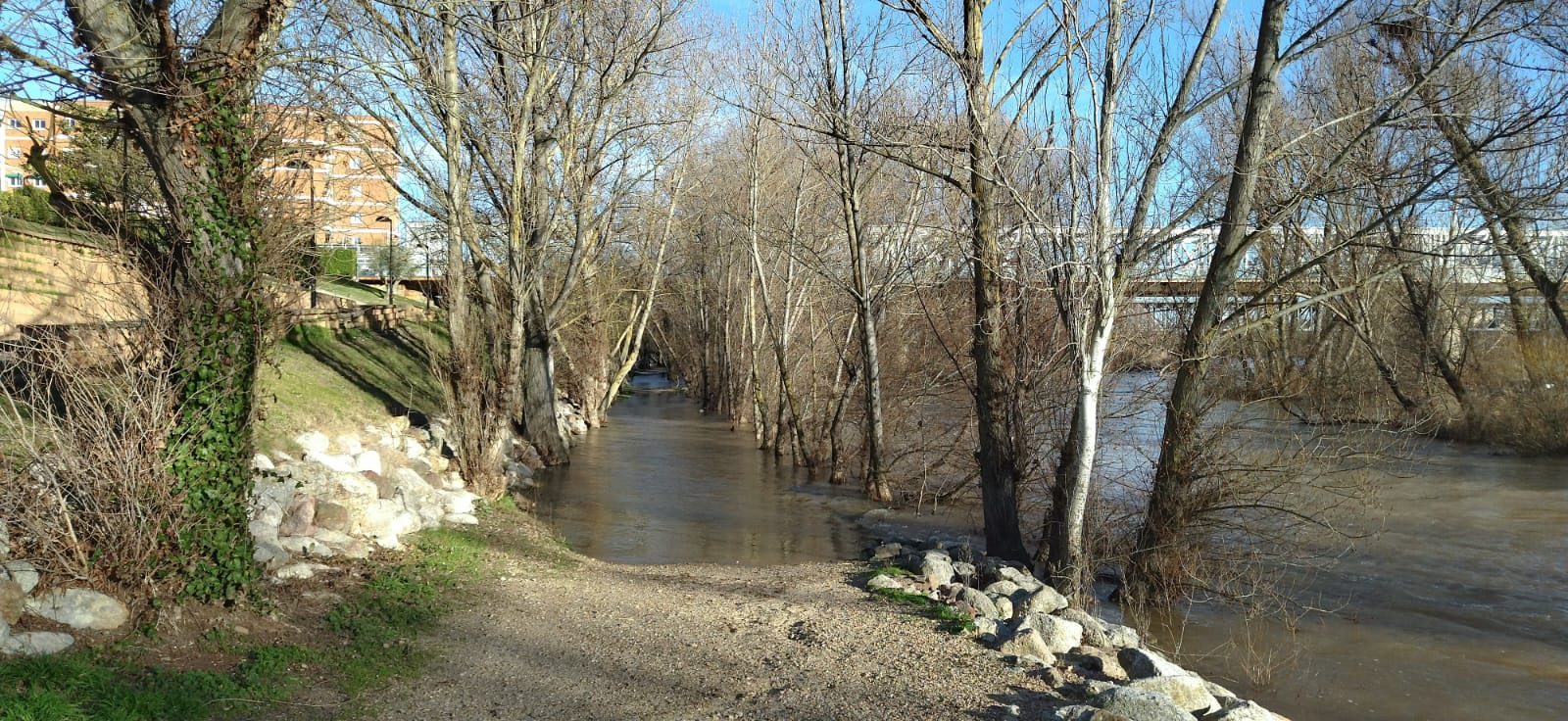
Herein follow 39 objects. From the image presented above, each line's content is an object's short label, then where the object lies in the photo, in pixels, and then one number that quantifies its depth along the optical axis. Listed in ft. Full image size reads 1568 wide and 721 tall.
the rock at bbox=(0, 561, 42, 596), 17.71
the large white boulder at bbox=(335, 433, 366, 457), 43.52
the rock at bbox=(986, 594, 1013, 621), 27.15
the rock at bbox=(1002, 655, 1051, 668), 21.36
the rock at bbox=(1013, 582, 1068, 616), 27.55
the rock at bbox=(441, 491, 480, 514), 39.88
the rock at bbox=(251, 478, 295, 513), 28.02
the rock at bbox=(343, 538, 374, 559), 27.81
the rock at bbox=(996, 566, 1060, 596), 29.76
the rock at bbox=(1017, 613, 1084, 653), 23.38
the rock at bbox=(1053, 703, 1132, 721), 16.98
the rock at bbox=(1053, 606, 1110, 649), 24.77
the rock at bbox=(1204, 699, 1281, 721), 18.98
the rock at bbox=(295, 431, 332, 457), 40.73
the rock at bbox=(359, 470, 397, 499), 36.19
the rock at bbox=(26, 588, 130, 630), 17.77
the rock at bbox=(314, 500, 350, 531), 29.12
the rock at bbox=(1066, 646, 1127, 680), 21.81
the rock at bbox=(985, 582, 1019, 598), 29.22
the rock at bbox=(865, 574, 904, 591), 28.48
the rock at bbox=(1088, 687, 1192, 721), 17.54
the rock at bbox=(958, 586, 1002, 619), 26.58
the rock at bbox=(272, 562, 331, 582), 24.16
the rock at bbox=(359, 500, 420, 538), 30.22
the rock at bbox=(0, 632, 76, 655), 16.47
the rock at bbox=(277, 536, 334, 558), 26.45
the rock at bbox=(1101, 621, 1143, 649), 25.26
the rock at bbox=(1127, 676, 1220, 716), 19.93
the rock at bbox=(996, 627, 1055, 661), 22.25
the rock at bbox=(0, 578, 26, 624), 17.15
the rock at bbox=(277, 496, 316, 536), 28.09
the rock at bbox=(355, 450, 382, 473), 40.87
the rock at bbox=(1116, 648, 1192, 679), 22.43
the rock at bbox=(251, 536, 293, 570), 24.08
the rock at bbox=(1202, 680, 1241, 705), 21.68
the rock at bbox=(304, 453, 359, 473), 38.27
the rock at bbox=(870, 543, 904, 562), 35.72
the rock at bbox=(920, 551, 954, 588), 30.47
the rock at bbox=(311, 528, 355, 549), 27.99
